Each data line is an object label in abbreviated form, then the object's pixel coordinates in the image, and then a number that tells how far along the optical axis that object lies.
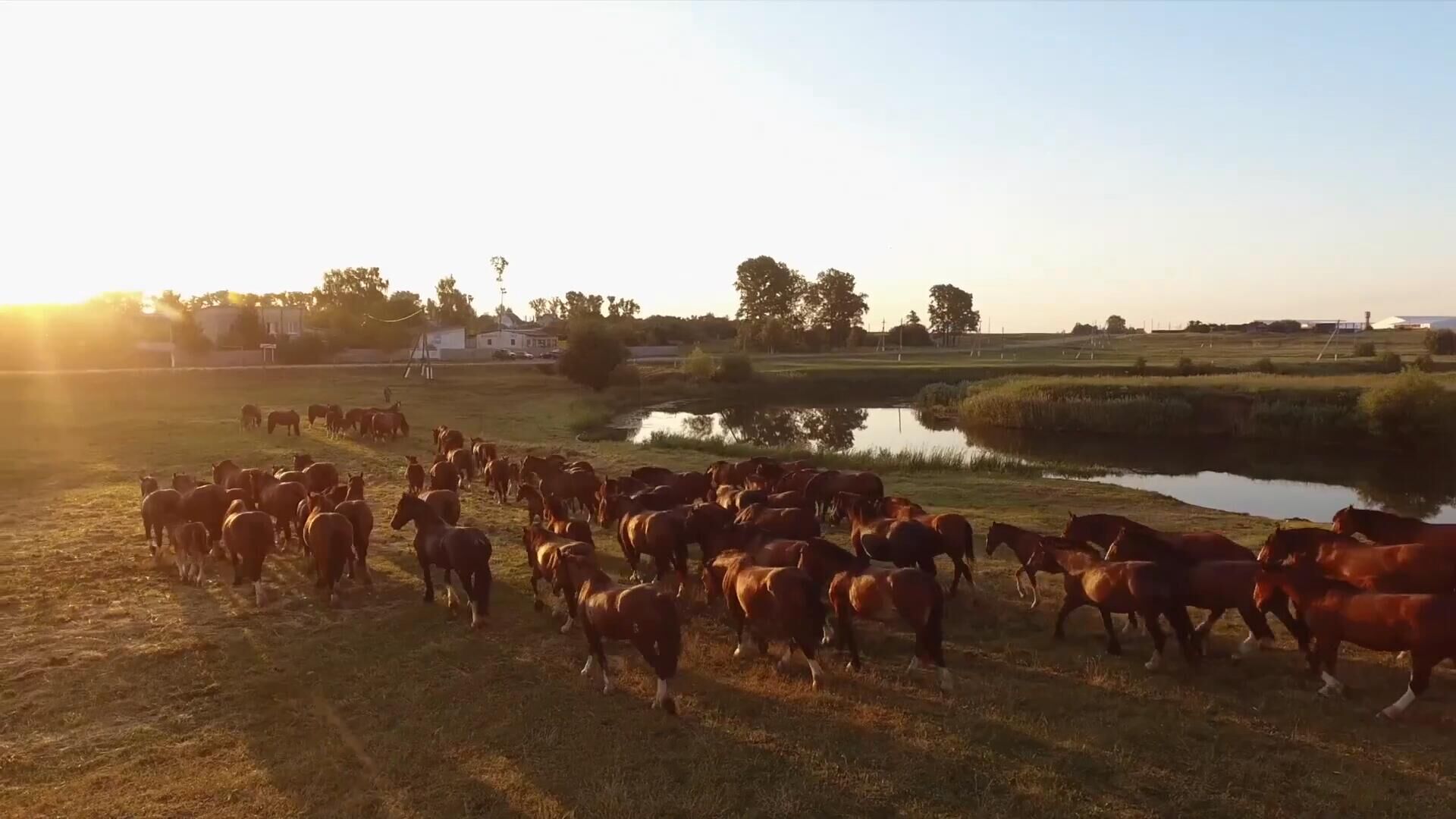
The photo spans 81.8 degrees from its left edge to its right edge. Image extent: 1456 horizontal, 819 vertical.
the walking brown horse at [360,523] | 12.14
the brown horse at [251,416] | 31.06
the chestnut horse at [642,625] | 7.75
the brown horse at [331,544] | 11.29
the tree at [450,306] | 125.81
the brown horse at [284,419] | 30.02
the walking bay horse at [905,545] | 10.88
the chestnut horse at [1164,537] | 9.85
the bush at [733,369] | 63.56
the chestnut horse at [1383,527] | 10.55
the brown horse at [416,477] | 18.64
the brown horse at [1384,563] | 8.89
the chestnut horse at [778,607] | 8.35
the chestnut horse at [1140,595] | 8.55
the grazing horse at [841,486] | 16.36
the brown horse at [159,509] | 13.16
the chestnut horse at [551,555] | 9.87
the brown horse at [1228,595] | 8.68
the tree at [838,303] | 126.81
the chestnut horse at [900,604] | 8.30
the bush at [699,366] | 64.06
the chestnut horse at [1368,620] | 7.24
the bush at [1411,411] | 32.56
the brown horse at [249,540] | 11.39
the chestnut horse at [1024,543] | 10.45
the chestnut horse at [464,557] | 10.37
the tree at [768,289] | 130.75
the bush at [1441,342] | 72.38
